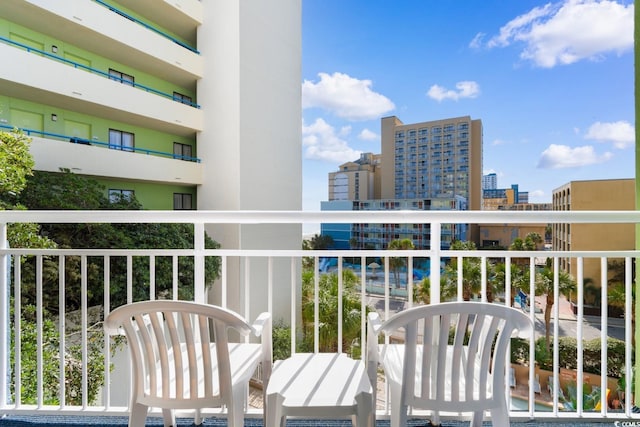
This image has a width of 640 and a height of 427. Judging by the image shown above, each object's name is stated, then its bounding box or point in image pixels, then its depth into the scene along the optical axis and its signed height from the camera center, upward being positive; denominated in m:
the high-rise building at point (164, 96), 8.85 +3.30
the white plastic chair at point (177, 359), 1.11 -0.49
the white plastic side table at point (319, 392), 1.15 -0.61
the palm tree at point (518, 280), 12.65 -2.62
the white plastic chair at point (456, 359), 1.09 -0.48
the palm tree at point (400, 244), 14.97 -1.56
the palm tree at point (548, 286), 12.77 -2.75
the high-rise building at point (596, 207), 17.80 +0.10
